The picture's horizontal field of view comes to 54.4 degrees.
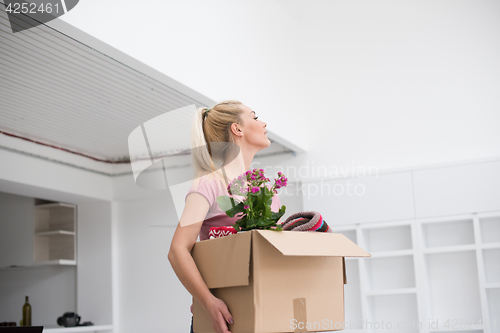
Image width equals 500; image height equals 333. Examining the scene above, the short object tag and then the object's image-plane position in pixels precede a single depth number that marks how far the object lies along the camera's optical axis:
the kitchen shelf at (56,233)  4.64
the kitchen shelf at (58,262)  4.51
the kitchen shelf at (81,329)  3.66
